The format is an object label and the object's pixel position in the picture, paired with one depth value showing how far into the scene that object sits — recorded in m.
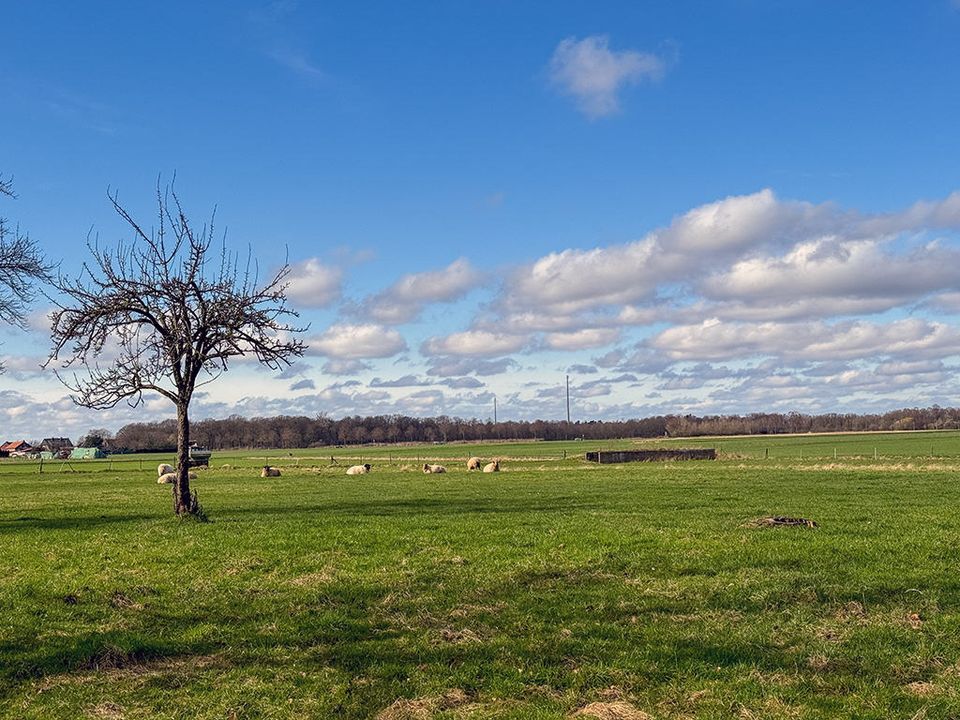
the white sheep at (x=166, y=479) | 52.83
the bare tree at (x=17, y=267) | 29.78
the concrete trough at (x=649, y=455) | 77.94
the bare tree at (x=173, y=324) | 24.05
